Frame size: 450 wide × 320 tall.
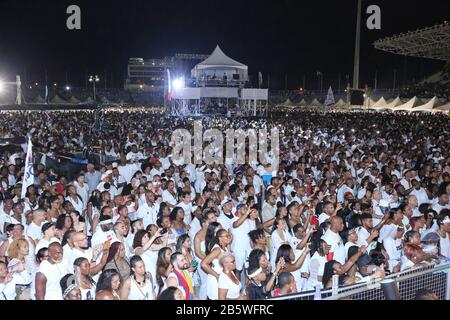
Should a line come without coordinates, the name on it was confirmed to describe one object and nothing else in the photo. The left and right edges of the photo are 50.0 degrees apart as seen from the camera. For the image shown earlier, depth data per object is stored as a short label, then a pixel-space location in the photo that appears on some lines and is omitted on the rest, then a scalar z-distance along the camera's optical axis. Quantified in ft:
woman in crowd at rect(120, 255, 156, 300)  12.59
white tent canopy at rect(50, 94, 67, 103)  188.96
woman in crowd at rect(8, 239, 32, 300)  14.38
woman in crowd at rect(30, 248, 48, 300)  13.59
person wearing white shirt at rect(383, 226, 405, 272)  17.57
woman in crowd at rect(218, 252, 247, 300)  13.65
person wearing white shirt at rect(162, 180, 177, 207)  25.32
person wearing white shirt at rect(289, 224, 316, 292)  16.29
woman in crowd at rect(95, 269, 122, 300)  12.20
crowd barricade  11.46
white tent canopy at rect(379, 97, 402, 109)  115.34
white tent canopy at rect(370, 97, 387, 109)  122.83
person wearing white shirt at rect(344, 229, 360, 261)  16.65
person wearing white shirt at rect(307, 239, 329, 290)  15.76
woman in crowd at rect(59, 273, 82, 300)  12.03
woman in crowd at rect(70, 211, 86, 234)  17.55
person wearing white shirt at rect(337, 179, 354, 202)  27.66
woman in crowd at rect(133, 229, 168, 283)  15.15
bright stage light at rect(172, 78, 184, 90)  112.88
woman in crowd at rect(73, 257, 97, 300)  13.15
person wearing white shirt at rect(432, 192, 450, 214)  22.72
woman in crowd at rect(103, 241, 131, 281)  14.79
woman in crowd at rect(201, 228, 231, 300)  14.14
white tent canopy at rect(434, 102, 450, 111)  95.88
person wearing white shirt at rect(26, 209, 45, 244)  18.53
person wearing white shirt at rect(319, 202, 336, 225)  20.44
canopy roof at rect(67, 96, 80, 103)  187.15
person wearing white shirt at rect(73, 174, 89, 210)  26.03
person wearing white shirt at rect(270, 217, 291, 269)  17.88
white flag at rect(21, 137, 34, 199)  22.89
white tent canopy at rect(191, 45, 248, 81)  126.52
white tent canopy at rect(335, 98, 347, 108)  148.86
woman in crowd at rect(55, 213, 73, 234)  17.51
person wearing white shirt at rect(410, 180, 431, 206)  26.11
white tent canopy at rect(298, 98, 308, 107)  191.31
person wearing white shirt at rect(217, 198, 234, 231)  20.30
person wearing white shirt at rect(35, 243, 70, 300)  13.25
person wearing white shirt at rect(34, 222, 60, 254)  15.88
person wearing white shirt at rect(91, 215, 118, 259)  16.58
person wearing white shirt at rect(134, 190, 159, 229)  22.00
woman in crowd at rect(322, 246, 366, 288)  14.28
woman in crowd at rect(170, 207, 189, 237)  19.12
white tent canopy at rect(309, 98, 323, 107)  175.73
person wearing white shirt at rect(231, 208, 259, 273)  18.74
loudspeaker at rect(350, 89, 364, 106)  99.14
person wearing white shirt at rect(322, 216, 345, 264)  16.57
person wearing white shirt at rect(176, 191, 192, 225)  22.95
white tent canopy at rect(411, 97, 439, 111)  100.44
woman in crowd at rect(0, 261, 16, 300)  13.50
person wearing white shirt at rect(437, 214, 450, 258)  18.32
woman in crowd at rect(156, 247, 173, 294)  14.14
